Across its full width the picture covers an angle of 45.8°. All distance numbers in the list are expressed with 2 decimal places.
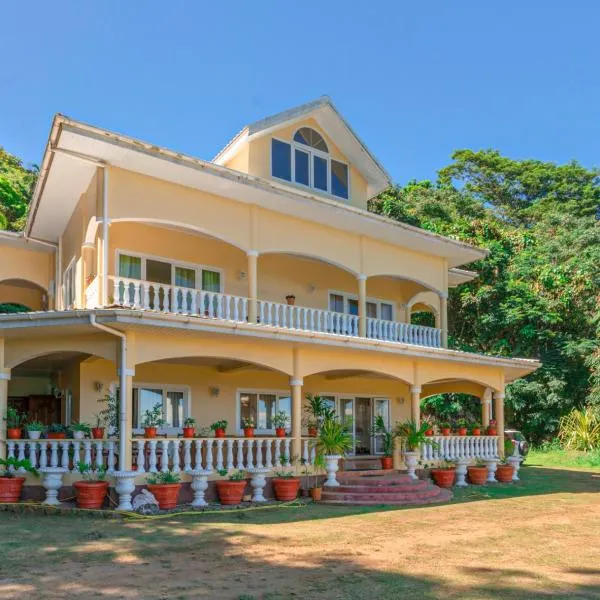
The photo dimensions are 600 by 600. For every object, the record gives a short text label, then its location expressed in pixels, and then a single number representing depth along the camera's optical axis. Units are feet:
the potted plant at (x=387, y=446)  59.82
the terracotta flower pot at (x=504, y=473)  64.54
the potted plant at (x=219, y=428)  48.93
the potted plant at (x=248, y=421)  60.10
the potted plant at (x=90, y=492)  41.32
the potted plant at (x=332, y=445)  51.70
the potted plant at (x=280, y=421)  52.34
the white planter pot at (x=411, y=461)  57.47
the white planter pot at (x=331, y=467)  51.57
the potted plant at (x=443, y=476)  59.36
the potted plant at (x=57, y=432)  44.62
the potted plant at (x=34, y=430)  44.11
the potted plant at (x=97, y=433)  44.55
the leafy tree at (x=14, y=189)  98.23
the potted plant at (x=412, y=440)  57.57
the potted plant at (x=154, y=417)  51.90
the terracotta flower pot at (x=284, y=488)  49.06
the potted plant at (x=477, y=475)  62.18
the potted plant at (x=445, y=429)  64.34
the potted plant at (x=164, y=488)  42.98
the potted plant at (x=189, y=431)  47.66
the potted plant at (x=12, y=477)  42.06
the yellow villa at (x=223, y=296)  44.80
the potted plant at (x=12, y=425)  44.16
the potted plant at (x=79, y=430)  44.01
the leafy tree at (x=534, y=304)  99.96
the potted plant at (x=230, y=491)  45.78
